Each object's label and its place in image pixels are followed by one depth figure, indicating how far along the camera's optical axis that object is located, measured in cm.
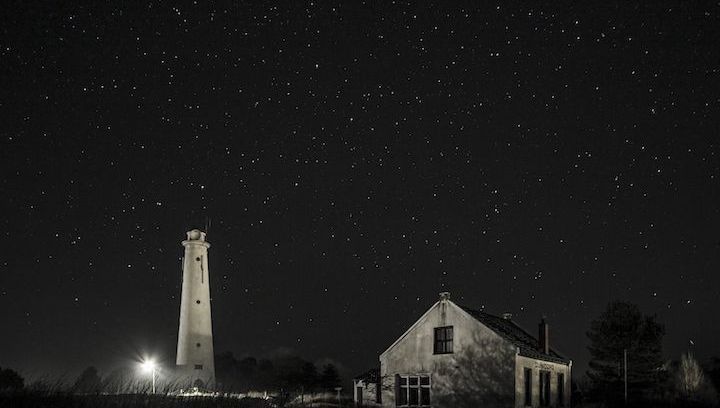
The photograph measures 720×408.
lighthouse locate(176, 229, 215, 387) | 4938
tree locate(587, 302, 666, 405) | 4788
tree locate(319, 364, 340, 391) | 6284
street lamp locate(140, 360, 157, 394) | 4109
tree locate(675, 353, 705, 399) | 4916
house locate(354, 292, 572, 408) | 3478
